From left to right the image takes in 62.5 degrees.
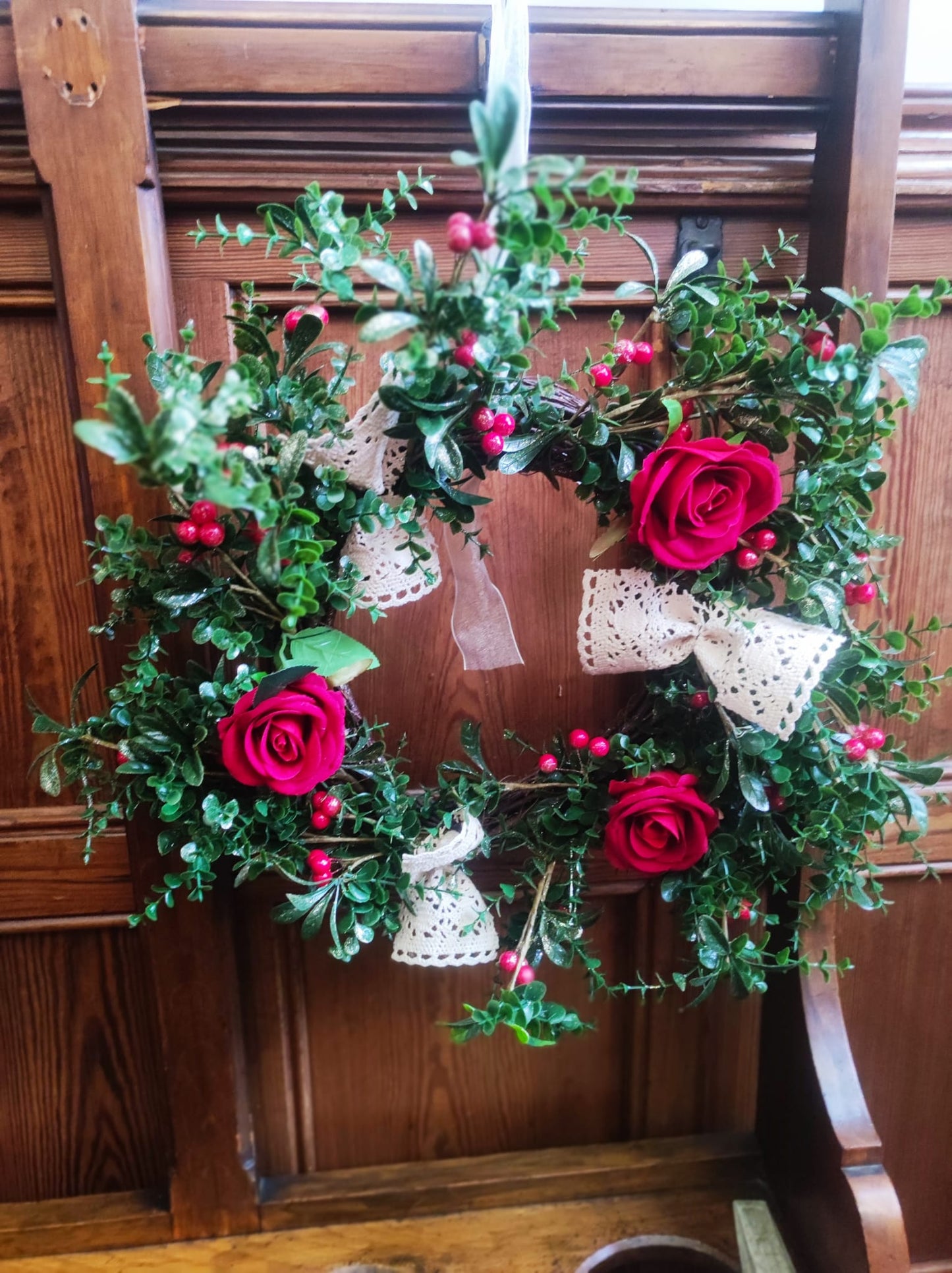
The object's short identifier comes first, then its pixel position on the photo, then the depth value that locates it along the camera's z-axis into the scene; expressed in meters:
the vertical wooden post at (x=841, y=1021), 0.66
